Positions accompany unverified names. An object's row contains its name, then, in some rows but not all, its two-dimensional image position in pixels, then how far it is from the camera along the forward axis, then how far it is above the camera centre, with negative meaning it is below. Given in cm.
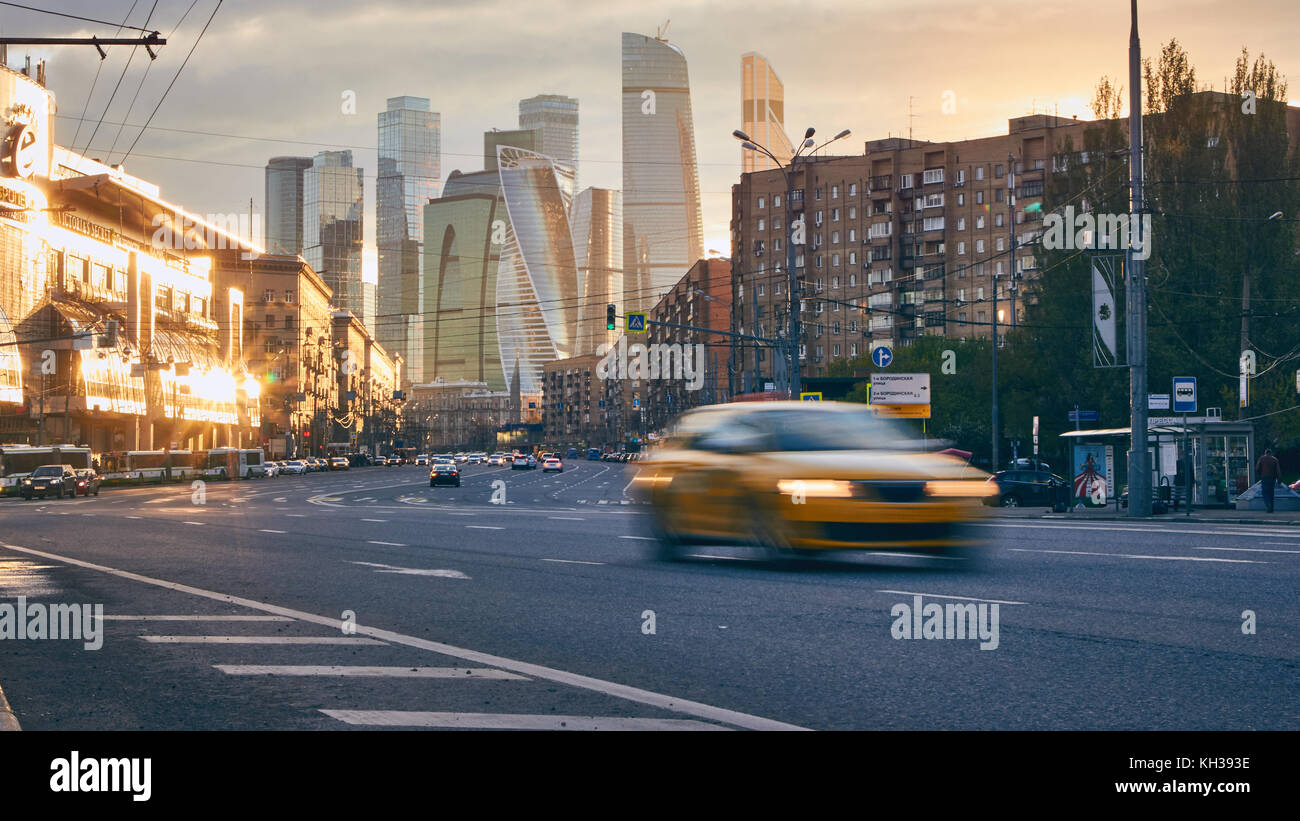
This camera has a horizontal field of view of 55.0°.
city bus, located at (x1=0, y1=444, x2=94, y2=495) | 5922 -188
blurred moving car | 1227 -70
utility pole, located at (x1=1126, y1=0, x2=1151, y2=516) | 2797 +140
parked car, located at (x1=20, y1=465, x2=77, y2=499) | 5450 -265
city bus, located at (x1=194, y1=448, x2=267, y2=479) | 8919 -319
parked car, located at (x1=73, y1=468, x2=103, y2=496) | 5709 -277
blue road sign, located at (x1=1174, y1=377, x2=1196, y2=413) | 2759 +40
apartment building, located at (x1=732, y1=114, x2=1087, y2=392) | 11350 +1821
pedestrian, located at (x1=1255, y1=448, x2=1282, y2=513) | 3064 -146
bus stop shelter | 3247 -115
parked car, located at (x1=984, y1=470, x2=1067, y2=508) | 3997 -243
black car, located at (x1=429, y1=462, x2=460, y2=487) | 5867 -264
